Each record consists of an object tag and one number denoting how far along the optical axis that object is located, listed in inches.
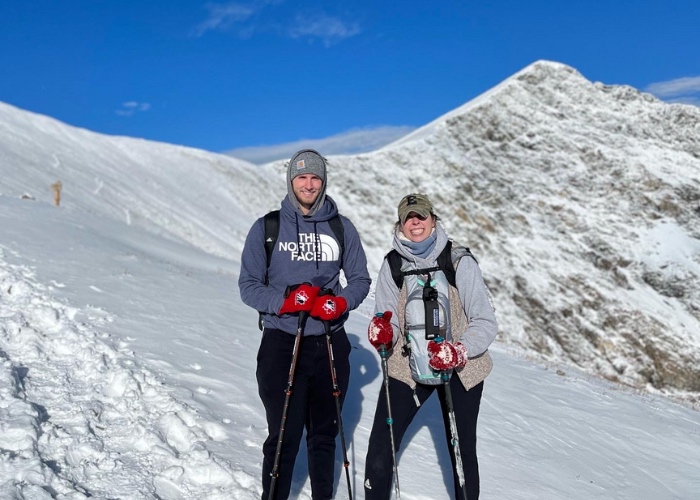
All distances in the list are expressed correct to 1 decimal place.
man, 166.1
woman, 170.7
